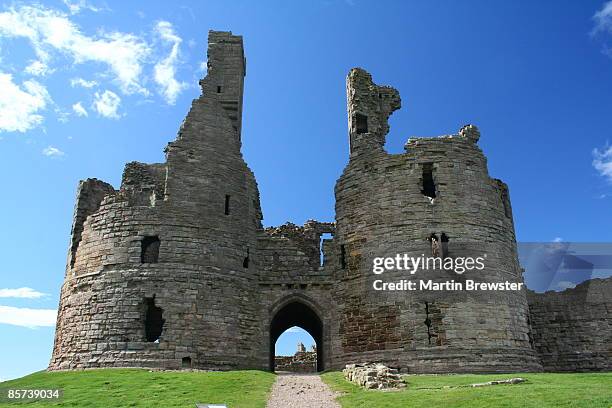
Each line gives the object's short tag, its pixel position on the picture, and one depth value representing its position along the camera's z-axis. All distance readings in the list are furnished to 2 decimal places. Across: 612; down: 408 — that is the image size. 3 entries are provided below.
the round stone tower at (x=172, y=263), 18.64
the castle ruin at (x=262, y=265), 18.56
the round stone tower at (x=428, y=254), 18.43
